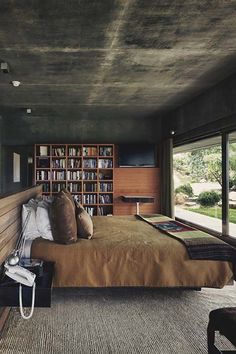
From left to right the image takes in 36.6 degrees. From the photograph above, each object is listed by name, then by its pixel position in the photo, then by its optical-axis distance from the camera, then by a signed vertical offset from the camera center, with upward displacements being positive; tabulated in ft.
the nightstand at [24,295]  8.79 -2.86
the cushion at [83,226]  12.64 -1.69
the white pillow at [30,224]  12.57 -1.59
